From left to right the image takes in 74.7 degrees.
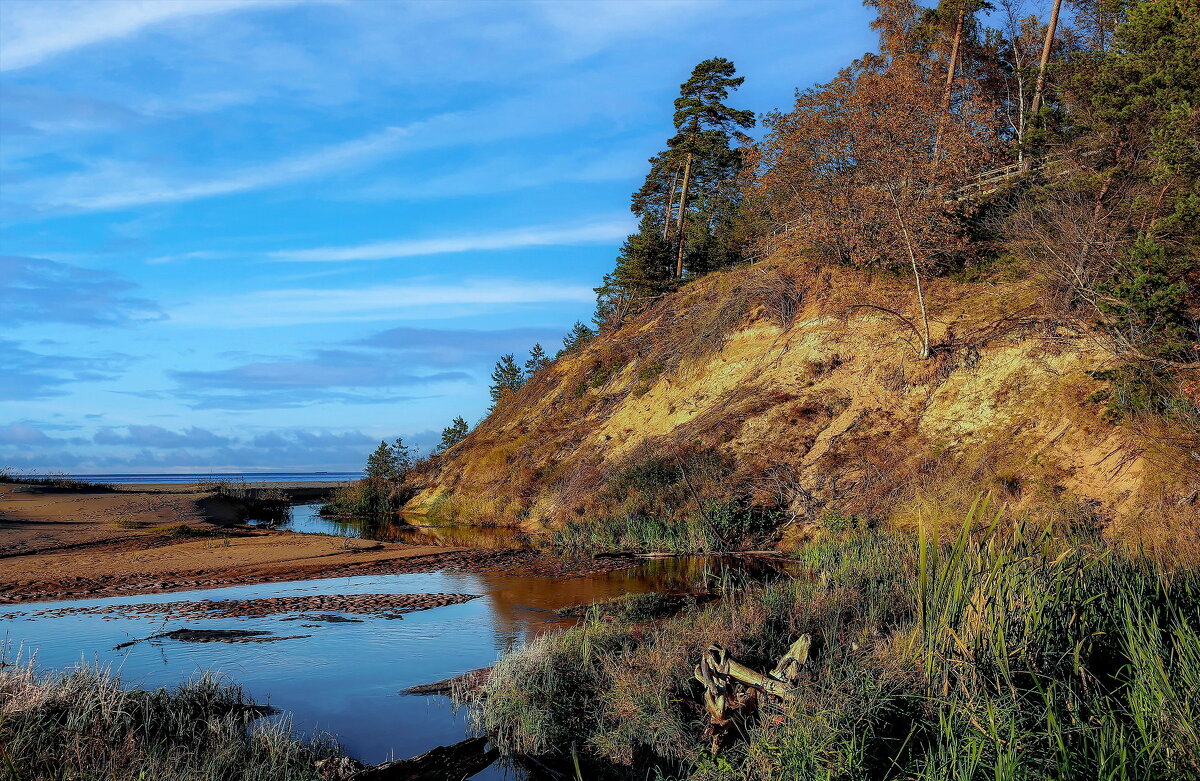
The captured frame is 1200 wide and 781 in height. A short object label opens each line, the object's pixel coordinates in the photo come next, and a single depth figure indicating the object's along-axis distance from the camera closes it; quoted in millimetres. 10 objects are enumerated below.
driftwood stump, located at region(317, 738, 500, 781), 7375
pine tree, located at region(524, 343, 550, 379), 53491
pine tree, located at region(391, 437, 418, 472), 50781
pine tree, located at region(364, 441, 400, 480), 50531
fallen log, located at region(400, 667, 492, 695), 10312
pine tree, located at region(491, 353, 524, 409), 55250
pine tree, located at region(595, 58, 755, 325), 44469
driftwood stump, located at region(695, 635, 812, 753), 7500
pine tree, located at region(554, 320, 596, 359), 47919
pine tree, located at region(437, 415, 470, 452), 52375
